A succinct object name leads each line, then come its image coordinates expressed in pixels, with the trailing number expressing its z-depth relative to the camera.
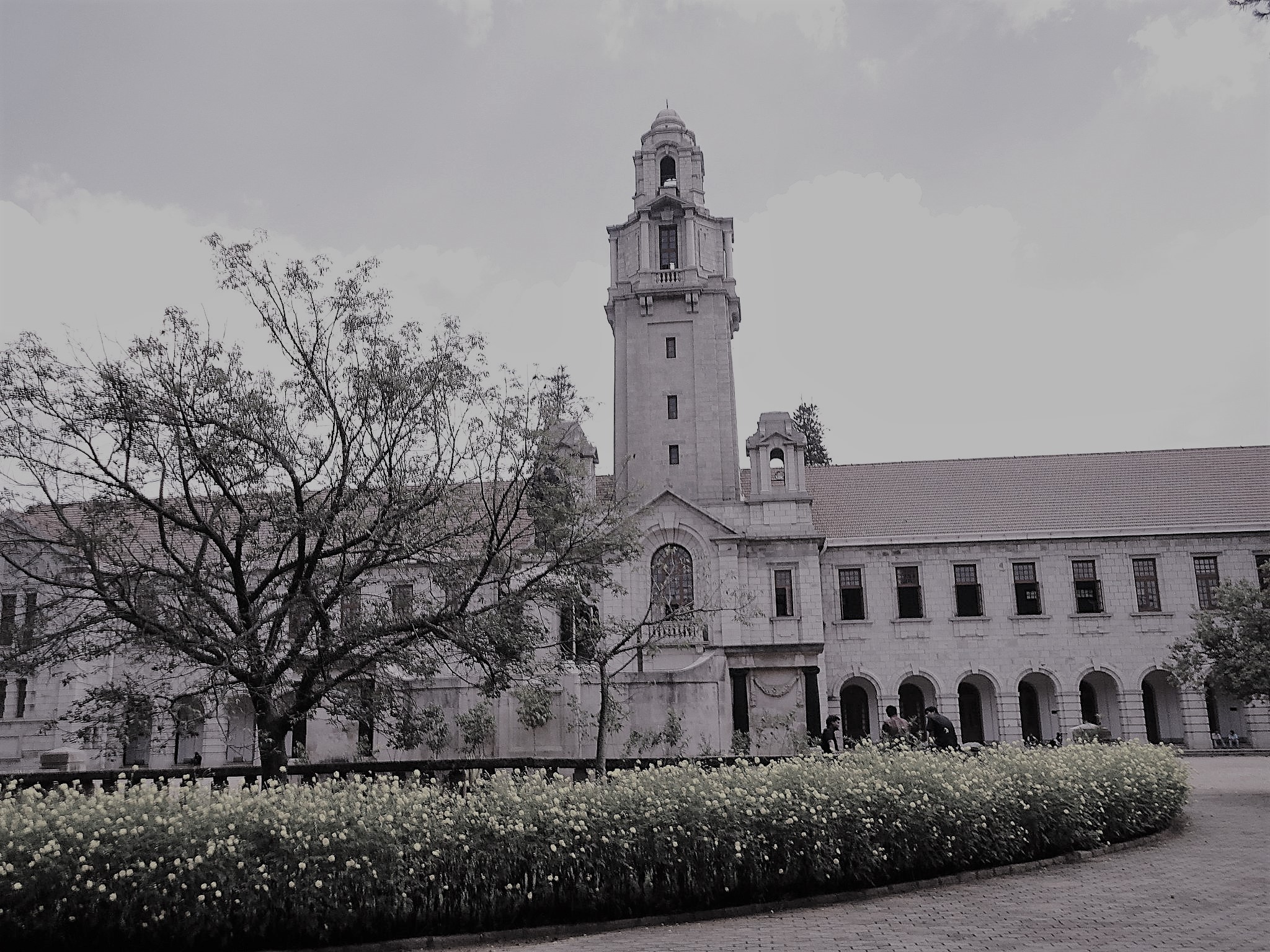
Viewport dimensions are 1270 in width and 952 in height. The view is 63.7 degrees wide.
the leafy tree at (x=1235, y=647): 20.88
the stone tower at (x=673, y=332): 37.81
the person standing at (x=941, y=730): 17.81
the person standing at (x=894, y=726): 18.20
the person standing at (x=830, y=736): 19.20
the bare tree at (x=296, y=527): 15.91
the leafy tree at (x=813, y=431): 59.00
